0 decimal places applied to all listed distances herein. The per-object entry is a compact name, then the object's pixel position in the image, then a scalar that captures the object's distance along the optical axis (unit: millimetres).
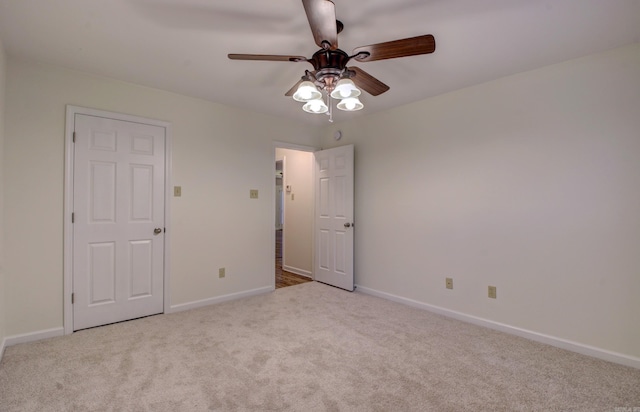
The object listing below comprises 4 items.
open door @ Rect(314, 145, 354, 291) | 4180
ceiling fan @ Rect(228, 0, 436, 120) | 1515
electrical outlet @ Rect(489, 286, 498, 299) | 2943
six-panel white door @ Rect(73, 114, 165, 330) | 2838
